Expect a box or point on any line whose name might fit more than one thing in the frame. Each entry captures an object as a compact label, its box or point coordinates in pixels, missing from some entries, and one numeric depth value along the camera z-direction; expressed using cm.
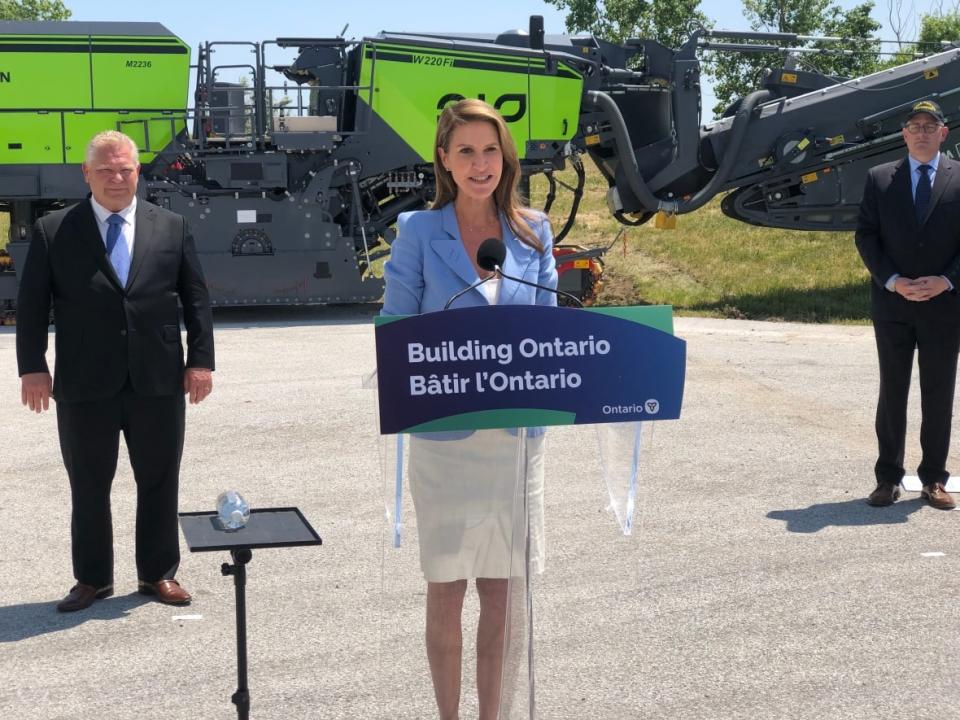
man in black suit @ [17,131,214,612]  517
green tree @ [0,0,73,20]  5838
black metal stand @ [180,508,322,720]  354
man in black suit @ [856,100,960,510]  668
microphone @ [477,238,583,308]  318
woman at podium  342
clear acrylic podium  340
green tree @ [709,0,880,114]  4032
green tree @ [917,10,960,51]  4234
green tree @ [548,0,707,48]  4047
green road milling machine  1446
